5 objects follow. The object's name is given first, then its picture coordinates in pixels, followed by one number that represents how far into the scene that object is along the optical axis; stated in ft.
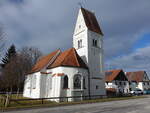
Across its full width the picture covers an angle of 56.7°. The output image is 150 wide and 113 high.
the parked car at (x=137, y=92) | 145.12
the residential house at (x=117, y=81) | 156.76
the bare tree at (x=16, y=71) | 112.37
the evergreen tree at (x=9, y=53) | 192.63
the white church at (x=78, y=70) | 80.79
